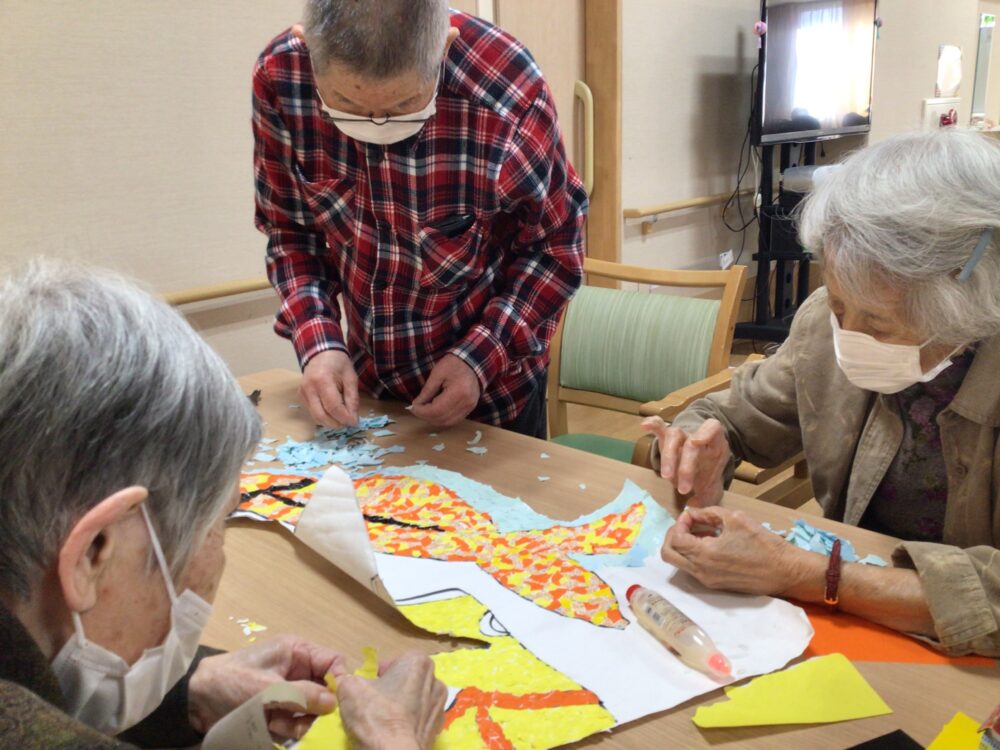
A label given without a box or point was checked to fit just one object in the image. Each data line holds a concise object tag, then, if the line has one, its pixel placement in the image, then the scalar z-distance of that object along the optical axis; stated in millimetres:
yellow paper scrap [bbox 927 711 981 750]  858
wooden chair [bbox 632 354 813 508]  1928
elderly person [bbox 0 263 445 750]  606
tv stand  4629
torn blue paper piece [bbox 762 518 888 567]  1214
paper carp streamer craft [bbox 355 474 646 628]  1146
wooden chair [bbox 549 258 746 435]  2246
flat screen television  4379
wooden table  894
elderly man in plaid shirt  1606
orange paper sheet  1017
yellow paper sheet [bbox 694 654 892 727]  904
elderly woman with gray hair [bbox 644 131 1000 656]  1085
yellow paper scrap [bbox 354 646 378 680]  970
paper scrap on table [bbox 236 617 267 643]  1094
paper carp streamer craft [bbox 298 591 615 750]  888
